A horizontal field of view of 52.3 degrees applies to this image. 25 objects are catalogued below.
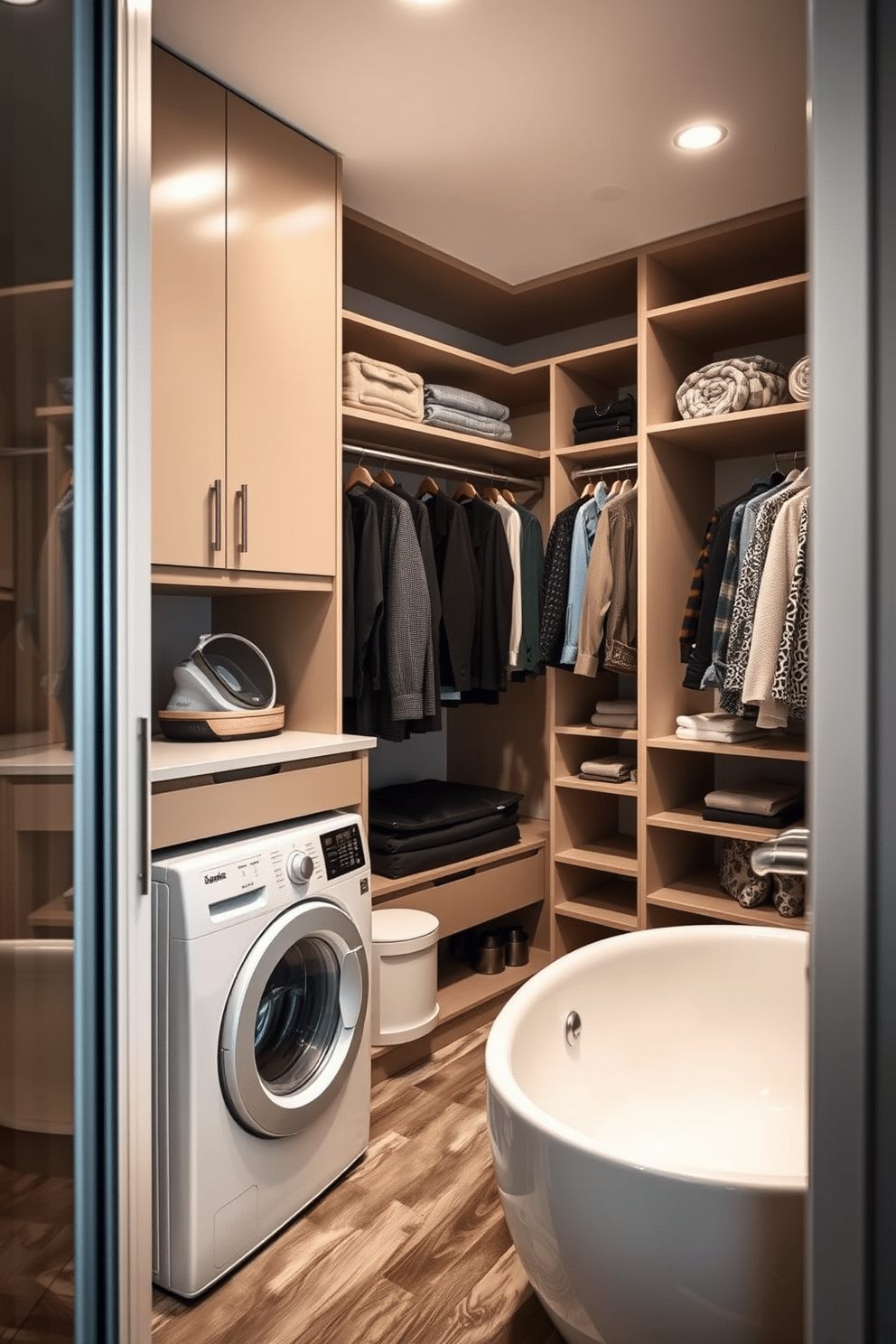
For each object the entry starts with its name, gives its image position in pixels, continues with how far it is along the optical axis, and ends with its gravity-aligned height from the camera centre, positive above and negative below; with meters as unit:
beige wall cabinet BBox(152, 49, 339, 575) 2.11 +0.84
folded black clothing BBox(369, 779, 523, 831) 2.96 -0.48
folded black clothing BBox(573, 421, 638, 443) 3.32 +0.86
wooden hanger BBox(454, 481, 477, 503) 3.36 +0.65
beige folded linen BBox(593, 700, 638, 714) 3.40 -0.15
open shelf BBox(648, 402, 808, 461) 2.88 +0.80
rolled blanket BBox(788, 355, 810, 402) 2.76 +0.88
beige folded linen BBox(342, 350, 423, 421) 2.79 +0.89
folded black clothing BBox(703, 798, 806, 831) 2.95 -0.50
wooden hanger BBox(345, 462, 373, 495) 2.90 +0.60
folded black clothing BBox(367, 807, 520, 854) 2.88 -0.55
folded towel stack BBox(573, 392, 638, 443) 3.31 +0.91
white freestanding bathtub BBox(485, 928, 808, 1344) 1.32 -0.89
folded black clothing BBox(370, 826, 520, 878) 2.86 -0.61
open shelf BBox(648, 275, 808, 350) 2.88 +1.19
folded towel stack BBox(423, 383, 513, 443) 3.11 +0.91
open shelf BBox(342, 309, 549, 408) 2.90 +1.10
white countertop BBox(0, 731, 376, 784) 1.94 -0.20
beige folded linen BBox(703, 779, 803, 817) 2.97 -0.44
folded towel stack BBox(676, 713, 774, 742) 3.05 -0.21
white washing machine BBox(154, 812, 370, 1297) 1.83 -0.81
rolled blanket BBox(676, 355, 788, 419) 2.95 +0.92
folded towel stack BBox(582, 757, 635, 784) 3.34 -0.38
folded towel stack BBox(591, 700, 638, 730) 3.38 -0.18
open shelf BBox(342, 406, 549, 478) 2.90 +0.80
